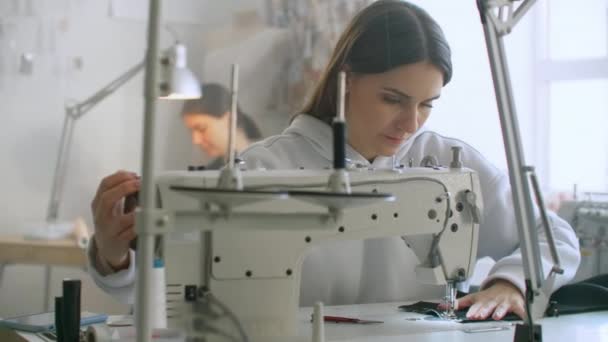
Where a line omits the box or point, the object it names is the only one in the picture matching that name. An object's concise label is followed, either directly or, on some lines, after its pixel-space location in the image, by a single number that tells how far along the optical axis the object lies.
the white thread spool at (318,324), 1.76
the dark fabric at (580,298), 2.15
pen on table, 2.01
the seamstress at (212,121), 4.03
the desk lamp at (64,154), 3.64
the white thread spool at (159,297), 1.77
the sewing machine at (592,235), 2.52
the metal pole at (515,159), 1.70
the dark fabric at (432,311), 2.04
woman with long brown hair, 2.20
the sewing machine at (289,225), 1.64
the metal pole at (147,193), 1.54
